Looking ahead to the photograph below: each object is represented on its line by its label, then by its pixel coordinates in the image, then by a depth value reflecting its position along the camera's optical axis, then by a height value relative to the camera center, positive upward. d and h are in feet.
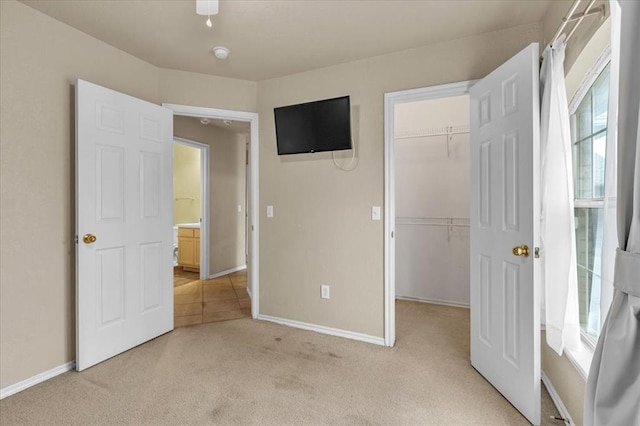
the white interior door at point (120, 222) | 7.15 -0.31
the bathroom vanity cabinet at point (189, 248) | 16.76 -2.06
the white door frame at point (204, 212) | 15.62 -0.07
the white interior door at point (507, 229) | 5.36 -0.35
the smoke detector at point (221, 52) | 8.04 +4.20
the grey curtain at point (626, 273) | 2.67 -0.56
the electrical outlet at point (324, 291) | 9.32 -2.44
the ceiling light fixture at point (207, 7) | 5.18 +3.49
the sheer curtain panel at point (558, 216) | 5.11 -0.08
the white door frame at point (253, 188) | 10.00 +0.76
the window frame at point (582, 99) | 4.89 +2.14
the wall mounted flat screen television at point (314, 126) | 8.40 +2.42
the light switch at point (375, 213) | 8.61 -0.06
